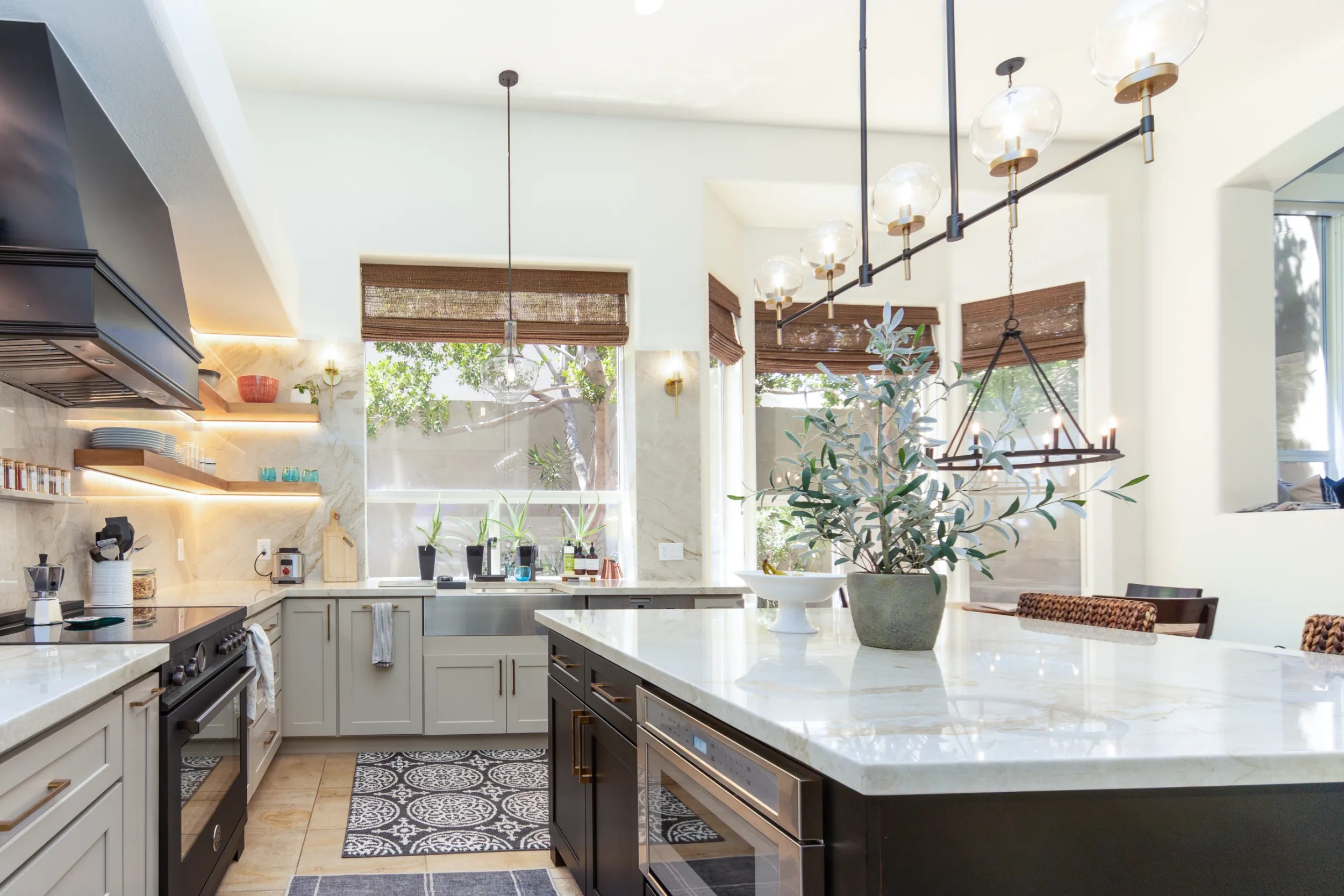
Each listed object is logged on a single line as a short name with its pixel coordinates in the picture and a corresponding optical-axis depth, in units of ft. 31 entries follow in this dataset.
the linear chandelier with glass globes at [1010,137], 6.99
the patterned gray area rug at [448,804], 11.59
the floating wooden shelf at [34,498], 9.75
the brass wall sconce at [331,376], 17.48
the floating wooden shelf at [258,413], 16.29
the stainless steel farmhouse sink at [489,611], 16.16
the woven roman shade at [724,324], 19.72
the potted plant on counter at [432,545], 17.95
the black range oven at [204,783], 7.68
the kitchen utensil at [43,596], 9.07
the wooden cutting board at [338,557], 17.11
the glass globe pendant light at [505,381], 19.62
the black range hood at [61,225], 7.33
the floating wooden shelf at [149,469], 11.87
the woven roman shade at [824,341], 21.72
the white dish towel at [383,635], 15.83
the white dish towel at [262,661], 11.15
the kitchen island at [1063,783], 3.49
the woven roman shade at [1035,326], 20.62
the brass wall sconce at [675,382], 18.40
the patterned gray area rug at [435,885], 10.00
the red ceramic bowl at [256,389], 16.88
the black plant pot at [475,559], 17.97
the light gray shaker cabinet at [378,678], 15.93
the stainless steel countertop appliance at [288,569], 16.67
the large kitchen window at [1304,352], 19.58
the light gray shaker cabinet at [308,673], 15.76
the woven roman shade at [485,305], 18.48
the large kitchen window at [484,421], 18.74
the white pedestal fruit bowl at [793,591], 7.30
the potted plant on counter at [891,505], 6.12
